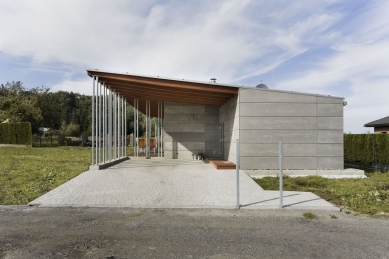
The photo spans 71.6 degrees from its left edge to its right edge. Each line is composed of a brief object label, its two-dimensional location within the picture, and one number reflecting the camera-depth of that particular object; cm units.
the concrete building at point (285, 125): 1115
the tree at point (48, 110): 3334
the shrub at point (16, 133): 2498
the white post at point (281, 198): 597
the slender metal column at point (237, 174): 598
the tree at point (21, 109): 2888
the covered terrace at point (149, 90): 1142
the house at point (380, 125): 2288
